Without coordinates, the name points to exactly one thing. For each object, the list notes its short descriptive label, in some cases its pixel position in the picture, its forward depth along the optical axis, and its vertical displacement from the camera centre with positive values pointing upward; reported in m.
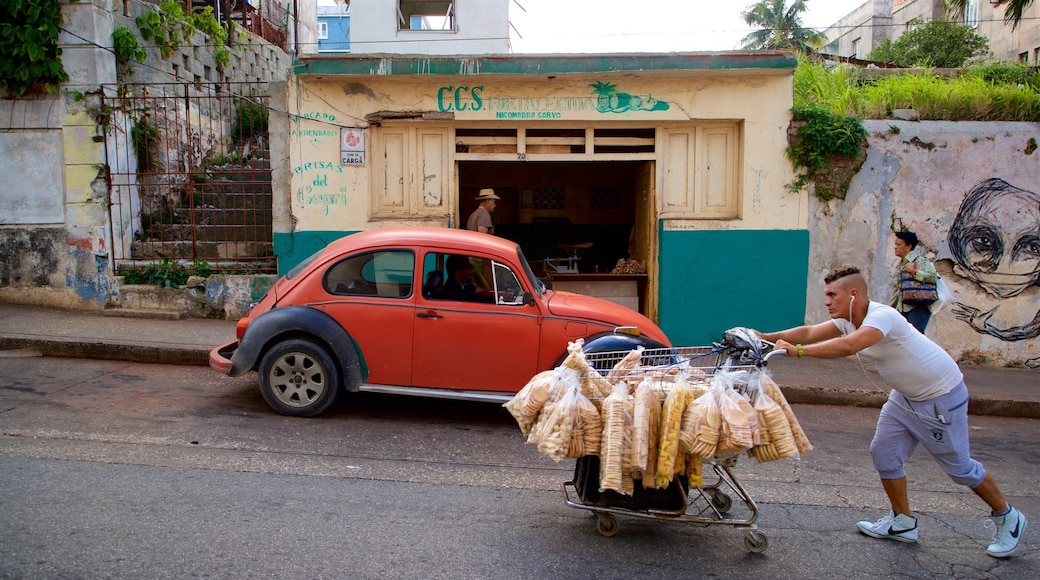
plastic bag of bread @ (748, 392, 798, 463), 3.59 -1.01
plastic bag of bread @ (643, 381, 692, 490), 3.58 -1.02
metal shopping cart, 3.84 -1.46
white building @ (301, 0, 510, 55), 20.98 +5.67
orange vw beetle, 6.13 -0.84
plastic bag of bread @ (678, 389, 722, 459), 3.52 -0.96
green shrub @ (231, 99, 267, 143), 14.05 +1.96
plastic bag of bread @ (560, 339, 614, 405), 3.78 -0.81
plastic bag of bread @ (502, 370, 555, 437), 3.73 -0.88
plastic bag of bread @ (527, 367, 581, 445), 3.70 -0.84
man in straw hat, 9.32 +0.13
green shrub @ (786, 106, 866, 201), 9.41 +1.11
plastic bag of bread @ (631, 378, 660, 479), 3.56 -0.96
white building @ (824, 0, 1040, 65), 24.54 +8.93
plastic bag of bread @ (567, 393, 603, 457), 3.65 -1.02
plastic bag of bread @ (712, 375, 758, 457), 3.47 -0.93
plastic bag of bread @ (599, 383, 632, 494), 3.54 -1.04
